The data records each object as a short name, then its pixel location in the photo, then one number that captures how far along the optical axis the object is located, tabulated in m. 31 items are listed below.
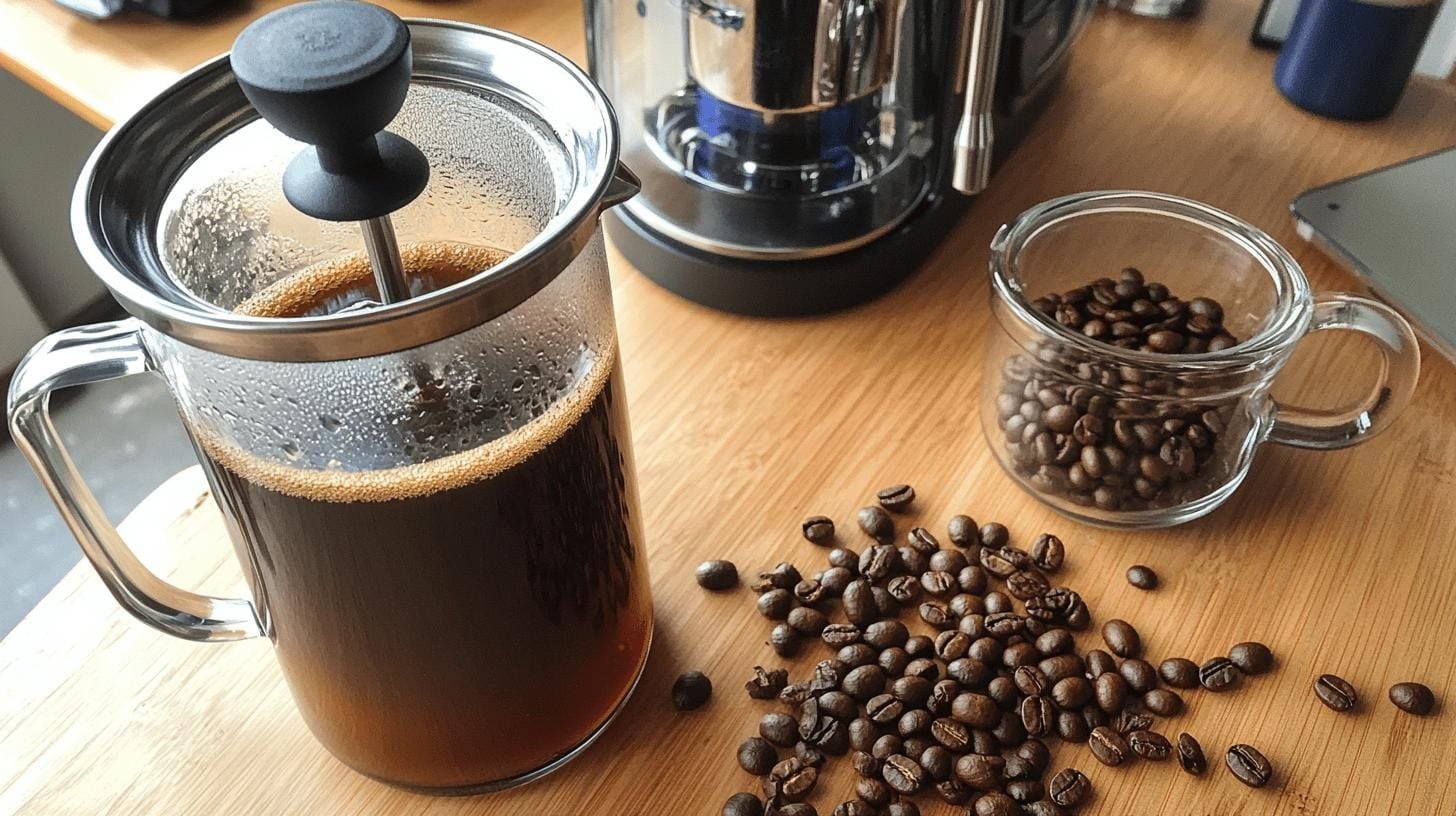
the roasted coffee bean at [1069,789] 0.52
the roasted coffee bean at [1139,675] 0.56
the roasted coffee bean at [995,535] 0.63
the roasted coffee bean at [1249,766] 0.53
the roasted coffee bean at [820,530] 0.63
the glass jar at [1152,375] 0.59
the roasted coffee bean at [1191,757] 0.54
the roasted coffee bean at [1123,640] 0.58
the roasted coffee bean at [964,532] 0.63
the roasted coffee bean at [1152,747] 0.54
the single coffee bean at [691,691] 0.56
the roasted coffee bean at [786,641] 0.58
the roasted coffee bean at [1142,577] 0.61
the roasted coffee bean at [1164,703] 0.56
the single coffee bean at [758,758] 0.54
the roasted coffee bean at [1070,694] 0.55
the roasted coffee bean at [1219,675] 0.57
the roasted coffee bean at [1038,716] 0.54
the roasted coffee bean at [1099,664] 0.57
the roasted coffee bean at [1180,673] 0.57
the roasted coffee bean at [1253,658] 0.57
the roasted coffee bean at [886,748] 0.53
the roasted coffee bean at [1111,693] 0.56
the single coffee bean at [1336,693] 0.56
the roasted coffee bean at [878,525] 0.63
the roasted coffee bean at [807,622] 0.59
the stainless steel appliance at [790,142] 0.67
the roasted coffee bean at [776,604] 0.60
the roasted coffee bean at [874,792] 0.52
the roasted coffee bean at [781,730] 0.54
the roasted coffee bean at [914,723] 0.54
